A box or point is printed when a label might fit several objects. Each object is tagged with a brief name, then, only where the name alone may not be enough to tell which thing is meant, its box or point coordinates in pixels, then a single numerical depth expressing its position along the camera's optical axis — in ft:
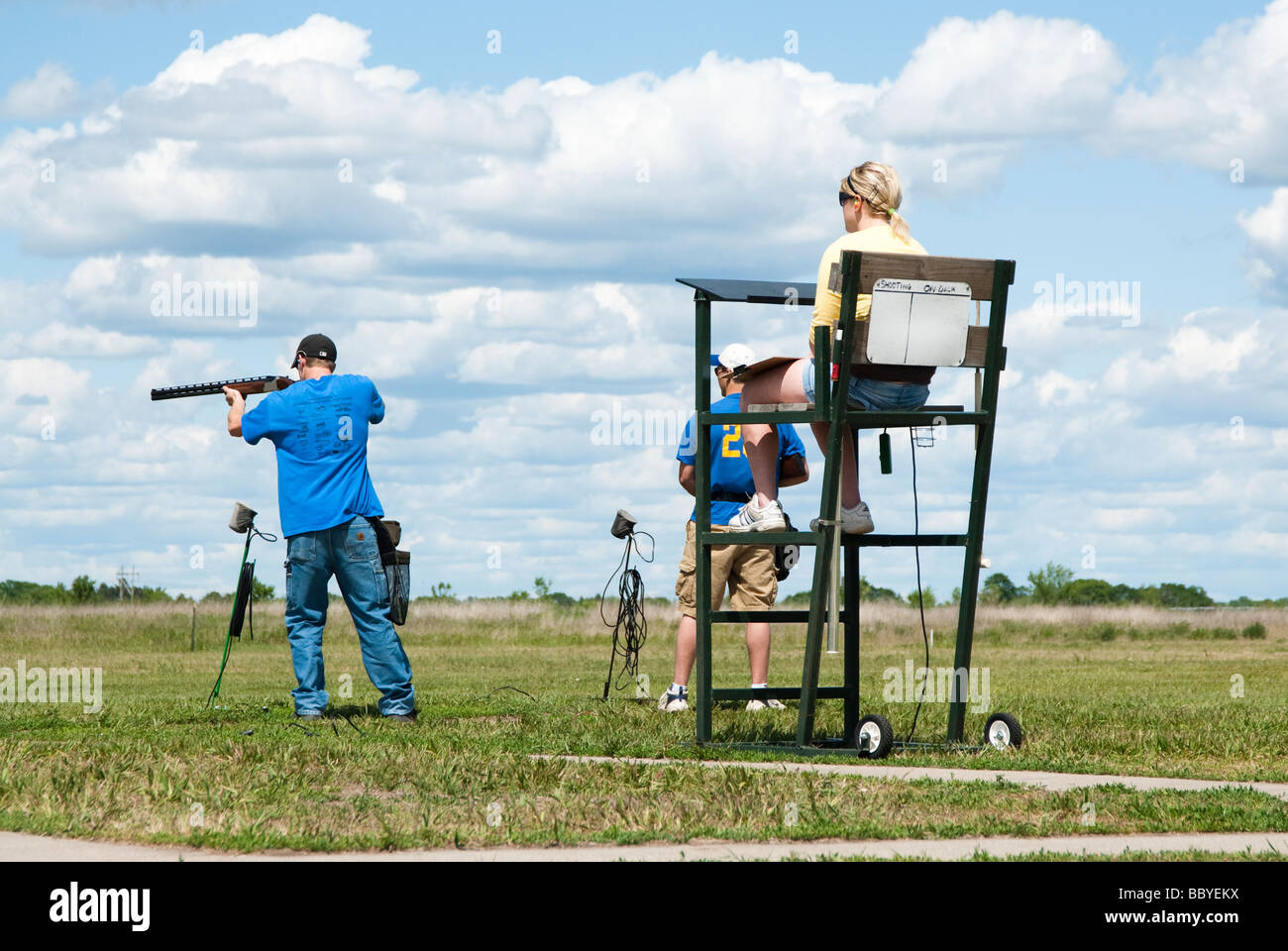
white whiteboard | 26.43
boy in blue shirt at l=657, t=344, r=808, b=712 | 35.88
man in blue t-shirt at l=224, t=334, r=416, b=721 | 34.04
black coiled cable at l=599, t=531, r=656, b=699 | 47.42
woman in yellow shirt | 27.30
